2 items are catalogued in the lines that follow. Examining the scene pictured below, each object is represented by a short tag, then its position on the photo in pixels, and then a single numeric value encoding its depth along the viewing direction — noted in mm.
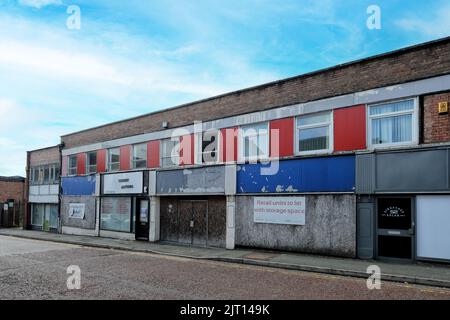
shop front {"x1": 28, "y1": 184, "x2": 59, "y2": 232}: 27453
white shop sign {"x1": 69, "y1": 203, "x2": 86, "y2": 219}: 24344
